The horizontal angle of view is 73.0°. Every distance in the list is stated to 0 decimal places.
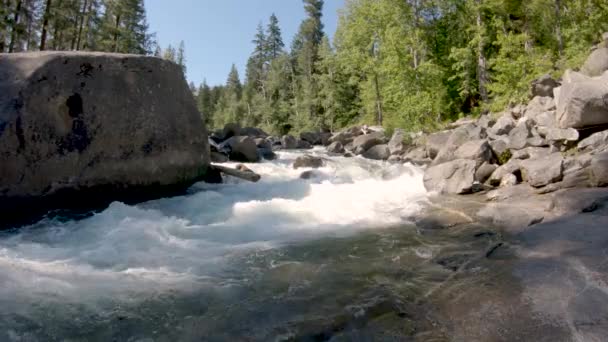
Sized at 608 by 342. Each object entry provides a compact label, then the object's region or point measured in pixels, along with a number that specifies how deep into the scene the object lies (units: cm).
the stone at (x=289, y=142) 2980
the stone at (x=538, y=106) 1428
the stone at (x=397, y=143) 2091
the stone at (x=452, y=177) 1070
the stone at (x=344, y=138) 2811
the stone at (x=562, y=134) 1056
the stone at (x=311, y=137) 3380
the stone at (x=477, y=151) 1203
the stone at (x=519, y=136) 1220
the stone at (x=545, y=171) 897
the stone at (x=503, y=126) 1512
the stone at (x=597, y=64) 1350
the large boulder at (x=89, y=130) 816
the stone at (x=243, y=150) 1773
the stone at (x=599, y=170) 789
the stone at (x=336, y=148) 2539
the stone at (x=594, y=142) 964
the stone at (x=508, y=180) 1030
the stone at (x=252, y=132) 3349
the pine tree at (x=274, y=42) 6588
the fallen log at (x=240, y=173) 1266
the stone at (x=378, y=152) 2103
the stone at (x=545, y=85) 1595
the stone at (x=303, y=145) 3008
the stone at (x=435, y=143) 1700
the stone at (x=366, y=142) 2367
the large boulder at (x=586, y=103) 998
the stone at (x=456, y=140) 1382
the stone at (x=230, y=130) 2703
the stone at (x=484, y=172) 1124
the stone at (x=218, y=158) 1570
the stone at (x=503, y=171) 1063
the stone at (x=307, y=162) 1658
